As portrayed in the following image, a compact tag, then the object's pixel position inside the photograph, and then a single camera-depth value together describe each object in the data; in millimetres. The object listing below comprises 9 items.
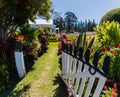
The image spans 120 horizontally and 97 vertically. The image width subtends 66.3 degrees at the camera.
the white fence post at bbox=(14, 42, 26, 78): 3066
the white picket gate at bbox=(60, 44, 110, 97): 1287
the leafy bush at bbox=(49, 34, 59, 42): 9950
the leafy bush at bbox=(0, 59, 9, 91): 2695
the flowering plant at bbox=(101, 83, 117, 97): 1609
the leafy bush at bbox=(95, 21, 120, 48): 2939
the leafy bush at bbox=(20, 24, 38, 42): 4628
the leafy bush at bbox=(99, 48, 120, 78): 2336
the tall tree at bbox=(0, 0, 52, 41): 3415
